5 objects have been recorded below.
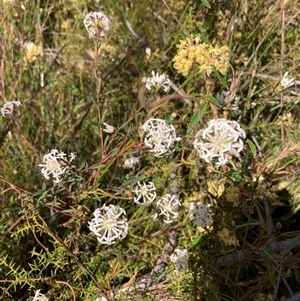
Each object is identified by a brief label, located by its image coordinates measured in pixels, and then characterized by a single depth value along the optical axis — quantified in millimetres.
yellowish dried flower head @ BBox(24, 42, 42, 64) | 532
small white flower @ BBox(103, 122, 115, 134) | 404
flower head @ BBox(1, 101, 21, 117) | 377
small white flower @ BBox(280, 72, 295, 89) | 438
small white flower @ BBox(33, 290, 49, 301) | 385
